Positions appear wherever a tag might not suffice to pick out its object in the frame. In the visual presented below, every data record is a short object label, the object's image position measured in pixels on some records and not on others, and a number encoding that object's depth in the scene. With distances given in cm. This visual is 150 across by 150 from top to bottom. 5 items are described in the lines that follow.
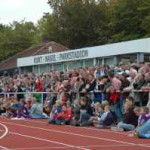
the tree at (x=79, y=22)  7188
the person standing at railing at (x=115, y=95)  2105
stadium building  3117
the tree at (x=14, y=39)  8168
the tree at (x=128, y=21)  6159
